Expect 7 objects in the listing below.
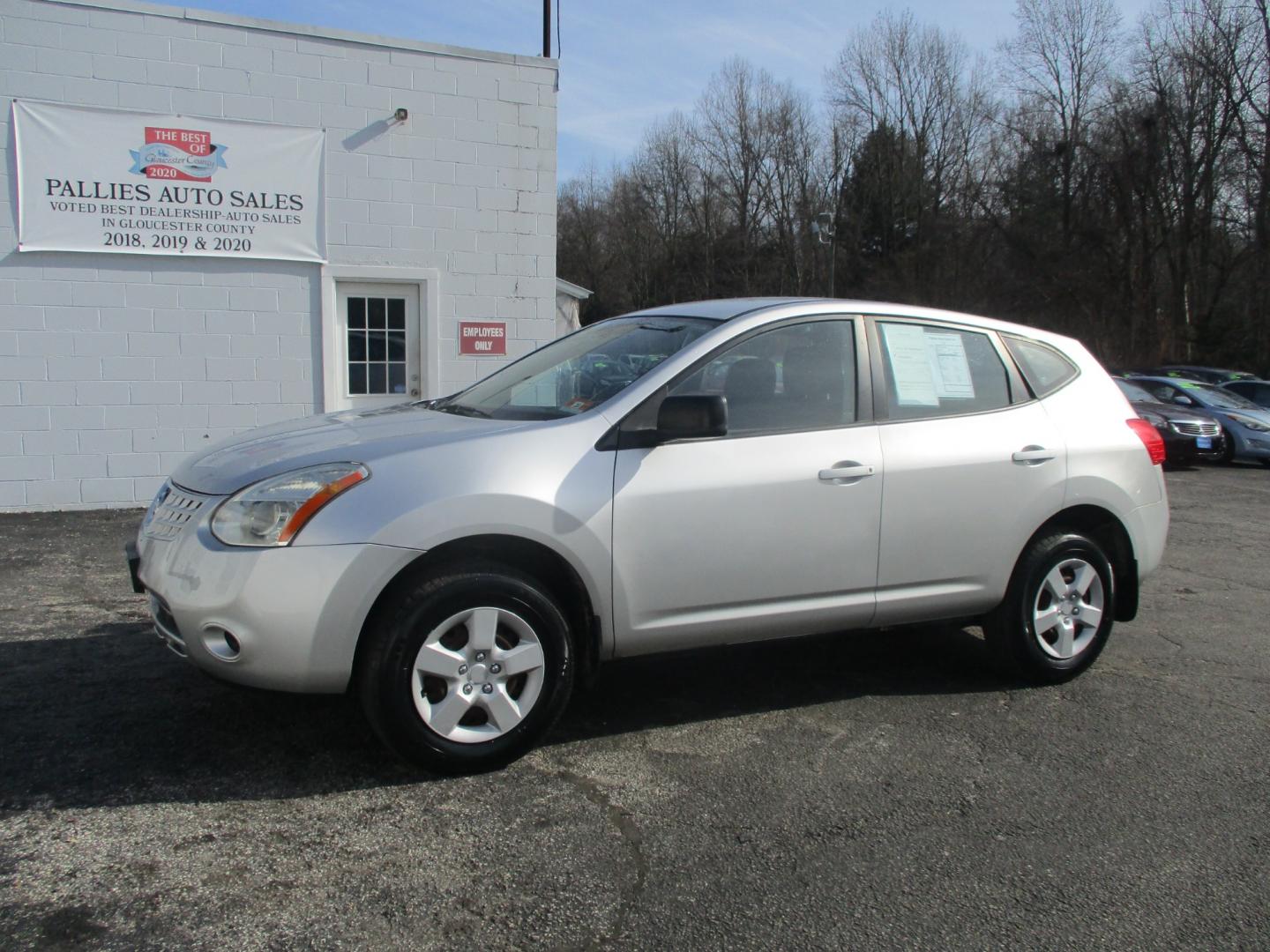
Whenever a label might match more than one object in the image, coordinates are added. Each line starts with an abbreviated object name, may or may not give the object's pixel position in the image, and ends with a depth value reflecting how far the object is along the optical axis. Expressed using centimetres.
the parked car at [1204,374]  2298
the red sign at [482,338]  1038
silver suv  340
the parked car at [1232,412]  1647
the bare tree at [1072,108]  3922
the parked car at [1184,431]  1571
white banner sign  895
